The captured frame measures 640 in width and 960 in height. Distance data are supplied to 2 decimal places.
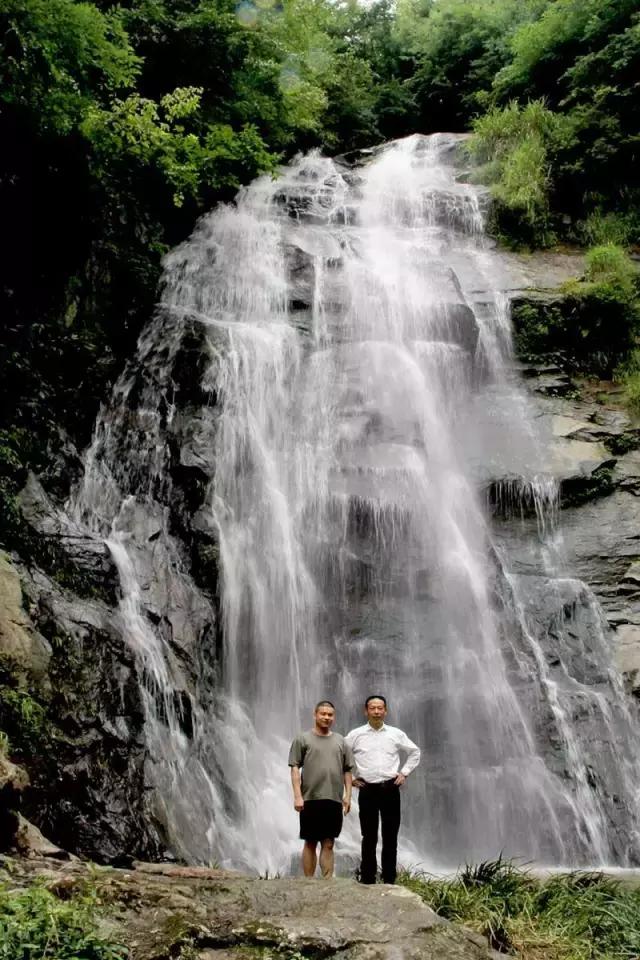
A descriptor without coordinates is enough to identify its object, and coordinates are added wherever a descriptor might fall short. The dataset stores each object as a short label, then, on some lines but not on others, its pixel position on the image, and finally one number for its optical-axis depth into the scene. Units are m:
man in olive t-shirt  4.88
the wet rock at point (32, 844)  4.07
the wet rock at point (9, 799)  4.04
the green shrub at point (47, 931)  2.85
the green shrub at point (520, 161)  15.49
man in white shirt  4.94
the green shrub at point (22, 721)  5.31
